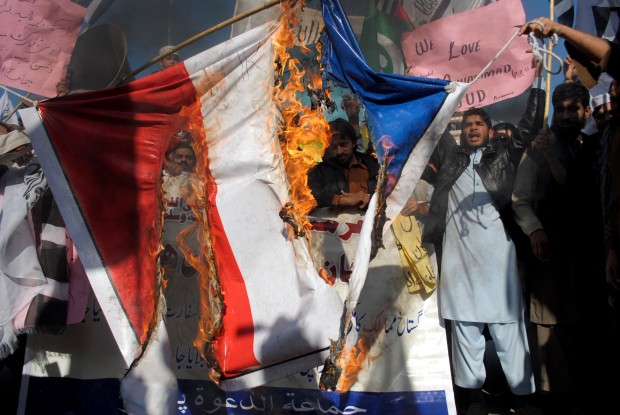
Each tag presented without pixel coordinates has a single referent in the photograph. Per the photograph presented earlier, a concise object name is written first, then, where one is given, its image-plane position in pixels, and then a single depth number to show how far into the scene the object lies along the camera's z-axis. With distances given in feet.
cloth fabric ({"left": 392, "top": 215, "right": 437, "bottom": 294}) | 14.26
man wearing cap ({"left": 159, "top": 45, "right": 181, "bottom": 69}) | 15.69
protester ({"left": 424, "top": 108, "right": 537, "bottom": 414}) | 13.56
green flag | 17.21
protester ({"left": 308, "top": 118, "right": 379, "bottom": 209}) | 14.69
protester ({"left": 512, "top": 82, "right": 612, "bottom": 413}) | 13.14
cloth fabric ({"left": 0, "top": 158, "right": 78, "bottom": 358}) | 14.12
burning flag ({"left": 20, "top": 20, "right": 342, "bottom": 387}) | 10.77
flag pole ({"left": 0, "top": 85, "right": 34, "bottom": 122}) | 11.79
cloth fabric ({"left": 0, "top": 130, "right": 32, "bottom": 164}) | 15.52
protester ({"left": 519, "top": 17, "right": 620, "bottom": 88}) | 9.93
